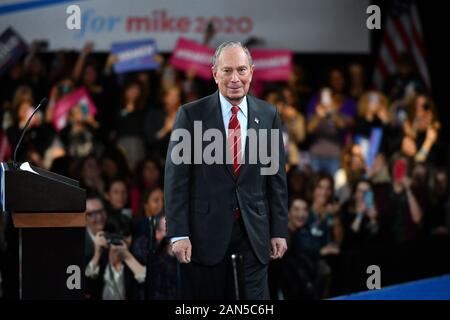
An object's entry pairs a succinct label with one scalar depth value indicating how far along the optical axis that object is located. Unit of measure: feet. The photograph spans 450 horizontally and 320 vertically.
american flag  33.09
